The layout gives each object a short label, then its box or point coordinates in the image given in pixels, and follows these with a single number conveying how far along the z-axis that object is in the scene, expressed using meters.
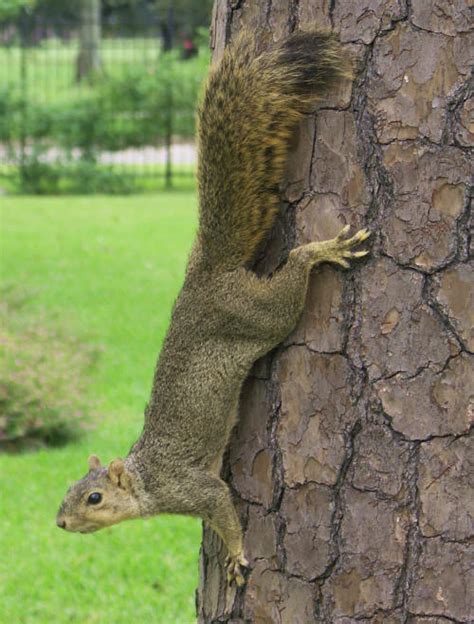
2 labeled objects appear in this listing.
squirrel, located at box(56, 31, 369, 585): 3.09
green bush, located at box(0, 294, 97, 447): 8.57
